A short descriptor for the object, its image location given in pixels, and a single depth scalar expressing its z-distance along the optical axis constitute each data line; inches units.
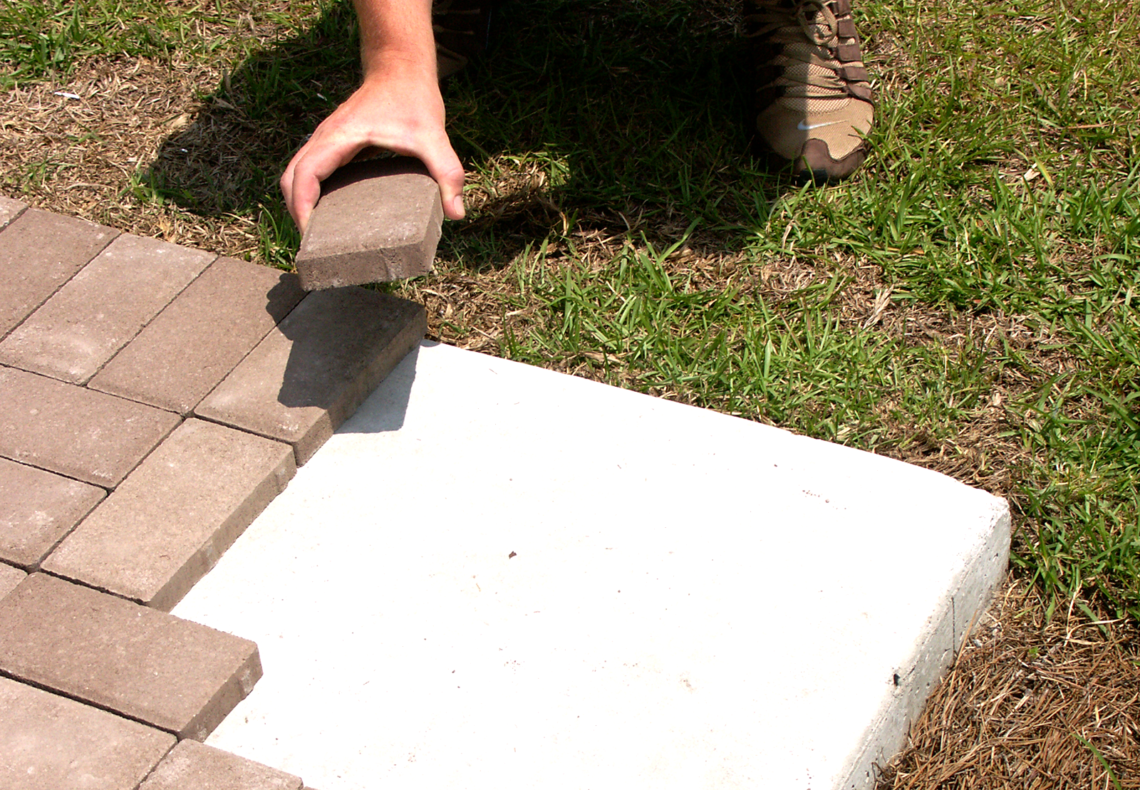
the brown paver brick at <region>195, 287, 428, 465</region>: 82.3
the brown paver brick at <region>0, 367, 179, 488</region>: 79.5
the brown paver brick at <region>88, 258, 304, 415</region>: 85.0
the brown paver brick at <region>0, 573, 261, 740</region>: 65.1
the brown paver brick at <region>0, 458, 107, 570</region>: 74.0
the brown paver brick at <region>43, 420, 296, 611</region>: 72.4
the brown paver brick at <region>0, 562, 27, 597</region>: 72.2
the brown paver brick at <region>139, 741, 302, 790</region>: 61.5
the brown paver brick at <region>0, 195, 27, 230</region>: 101.3
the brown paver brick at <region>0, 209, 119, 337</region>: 93.1
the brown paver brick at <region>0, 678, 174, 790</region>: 61.7
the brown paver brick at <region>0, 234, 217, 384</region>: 87.6
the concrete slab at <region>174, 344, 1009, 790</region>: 65.6
